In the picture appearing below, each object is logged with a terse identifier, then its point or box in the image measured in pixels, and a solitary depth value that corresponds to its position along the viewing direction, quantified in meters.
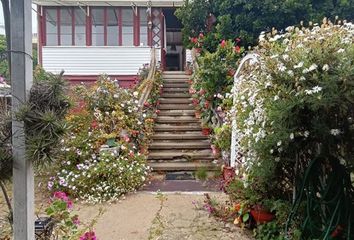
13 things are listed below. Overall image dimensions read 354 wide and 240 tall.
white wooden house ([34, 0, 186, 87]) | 13.91
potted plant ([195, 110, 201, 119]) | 9.07
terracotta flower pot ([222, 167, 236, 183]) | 5.63
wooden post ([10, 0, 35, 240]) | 2.14
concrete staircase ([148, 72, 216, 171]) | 7.22
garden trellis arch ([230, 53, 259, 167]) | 4.99
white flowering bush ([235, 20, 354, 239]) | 2.88
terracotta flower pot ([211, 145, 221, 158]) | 7.41
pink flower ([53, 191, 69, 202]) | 3.18
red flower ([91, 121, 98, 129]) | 6.93
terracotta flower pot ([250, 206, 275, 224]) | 4.14
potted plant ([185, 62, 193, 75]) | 12.69
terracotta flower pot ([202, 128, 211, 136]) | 8.25
